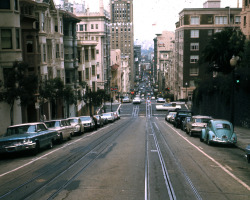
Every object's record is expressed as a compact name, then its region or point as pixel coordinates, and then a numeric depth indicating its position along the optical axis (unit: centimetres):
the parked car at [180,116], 3484
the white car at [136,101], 8398
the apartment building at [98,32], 9100
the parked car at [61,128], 2167
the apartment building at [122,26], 17862
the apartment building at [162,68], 12638
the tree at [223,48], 3734
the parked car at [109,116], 4711
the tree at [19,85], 2119
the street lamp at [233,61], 2168
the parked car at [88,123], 3092
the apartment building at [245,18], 4574
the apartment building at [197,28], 8150
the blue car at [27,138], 1606
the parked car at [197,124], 2523
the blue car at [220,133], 1966
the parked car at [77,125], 2709
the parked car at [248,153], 1426
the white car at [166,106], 6969
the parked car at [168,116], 4670
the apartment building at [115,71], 11088
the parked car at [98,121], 3589
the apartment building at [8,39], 2709
